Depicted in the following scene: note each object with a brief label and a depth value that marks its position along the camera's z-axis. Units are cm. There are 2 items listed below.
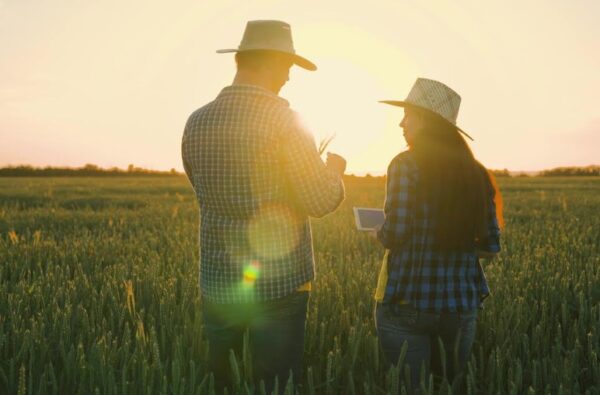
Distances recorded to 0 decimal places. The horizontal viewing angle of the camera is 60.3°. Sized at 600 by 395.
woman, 234
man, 209
